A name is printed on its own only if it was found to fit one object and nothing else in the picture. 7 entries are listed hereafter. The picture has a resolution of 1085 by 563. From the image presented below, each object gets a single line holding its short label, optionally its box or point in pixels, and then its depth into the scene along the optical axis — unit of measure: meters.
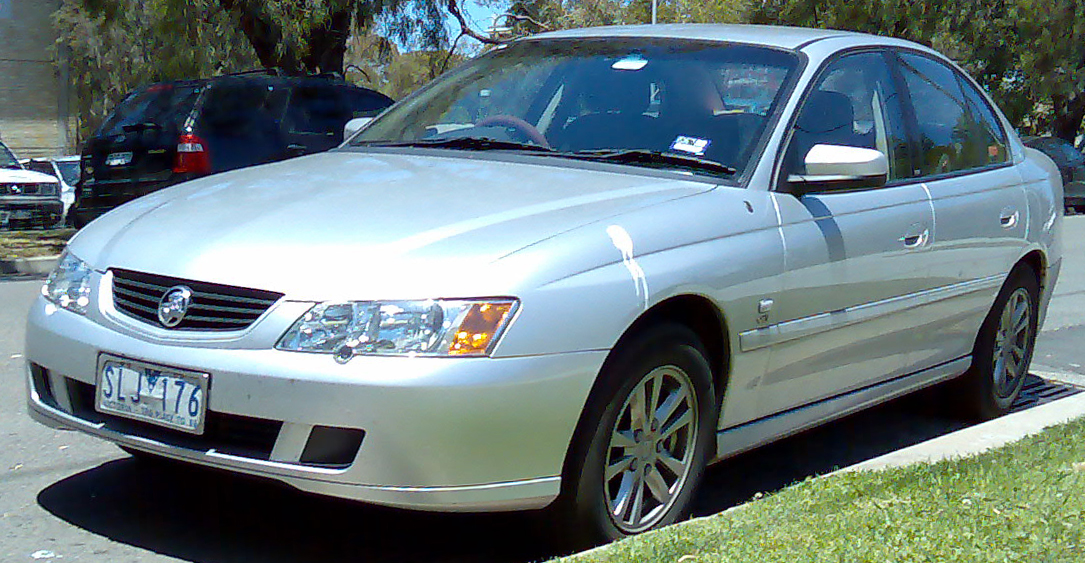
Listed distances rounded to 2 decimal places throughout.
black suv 12.97
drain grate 6.96
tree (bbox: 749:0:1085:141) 33.34
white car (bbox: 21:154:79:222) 23.77
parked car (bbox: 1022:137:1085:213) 26.97
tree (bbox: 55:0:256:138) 20.05
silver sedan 3.69
